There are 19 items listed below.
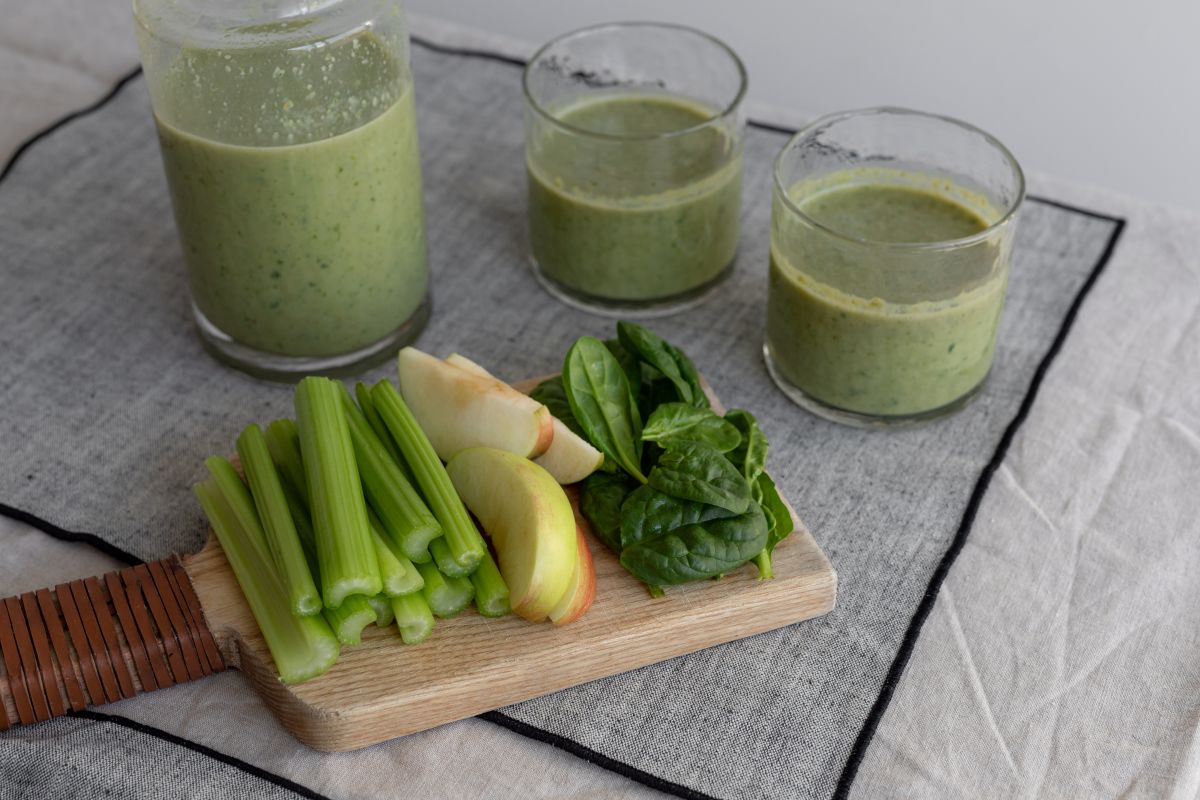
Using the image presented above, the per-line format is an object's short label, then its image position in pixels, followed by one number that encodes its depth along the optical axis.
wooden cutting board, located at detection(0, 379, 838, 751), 0.94
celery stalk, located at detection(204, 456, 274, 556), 1.01
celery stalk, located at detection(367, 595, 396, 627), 0.96
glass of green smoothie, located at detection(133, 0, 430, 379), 1.06
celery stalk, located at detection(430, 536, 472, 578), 0.98
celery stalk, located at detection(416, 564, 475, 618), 0.97
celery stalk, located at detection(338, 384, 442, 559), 0.97
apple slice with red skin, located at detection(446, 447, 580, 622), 0.94
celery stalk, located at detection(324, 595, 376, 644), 0.94
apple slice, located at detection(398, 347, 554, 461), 1.05
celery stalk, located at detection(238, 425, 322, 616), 0.94
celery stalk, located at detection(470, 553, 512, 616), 0.97
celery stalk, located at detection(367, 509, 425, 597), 0.95
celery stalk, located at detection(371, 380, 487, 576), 0.97
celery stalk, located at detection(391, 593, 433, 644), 0.95
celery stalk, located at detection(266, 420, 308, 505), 1.05
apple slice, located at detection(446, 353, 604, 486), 1.05
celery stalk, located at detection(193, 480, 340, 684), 0.93
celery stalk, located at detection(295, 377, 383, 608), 0.94
